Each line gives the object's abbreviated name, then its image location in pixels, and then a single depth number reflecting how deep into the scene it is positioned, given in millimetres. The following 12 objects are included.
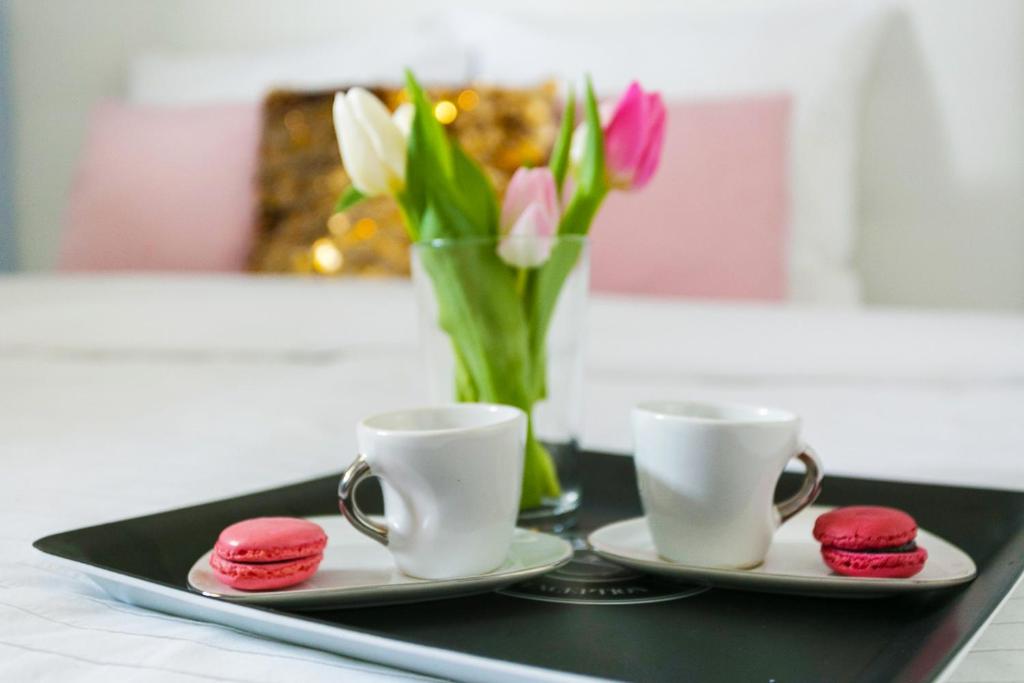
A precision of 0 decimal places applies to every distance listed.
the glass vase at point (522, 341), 1011
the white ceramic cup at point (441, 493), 868
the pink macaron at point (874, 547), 864
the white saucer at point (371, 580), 839
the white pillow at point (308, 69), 2727
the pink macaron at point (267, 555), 849
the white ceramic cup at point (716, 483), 887
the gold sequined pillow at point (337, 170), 2297
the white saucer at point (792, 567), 849
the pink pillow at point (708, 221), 2186
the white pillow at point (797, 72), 2401
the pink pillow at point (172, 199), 2569
